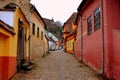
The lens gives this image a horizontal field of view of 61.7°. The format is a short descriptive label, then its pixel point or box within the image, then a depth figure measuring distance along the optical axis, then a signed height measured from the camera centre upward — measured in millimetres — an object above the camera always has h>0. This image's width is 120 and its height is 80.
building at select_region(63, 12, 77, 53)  17312 +3240
